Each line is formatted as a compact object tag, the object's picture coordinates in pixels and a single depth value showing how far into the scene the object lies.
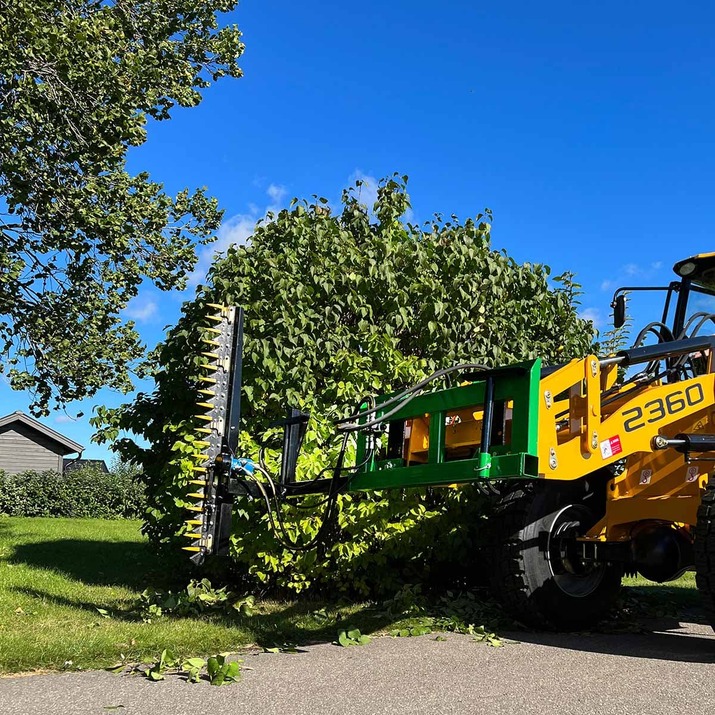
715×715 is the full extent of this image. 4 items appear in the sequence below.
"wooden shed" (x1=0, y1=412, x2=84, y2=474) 34.44
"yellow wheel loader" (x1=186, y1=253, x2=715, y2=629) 5.16
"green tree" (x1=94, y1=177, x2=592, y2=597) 7.30
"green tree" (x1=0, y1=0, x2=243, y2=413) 11.20
